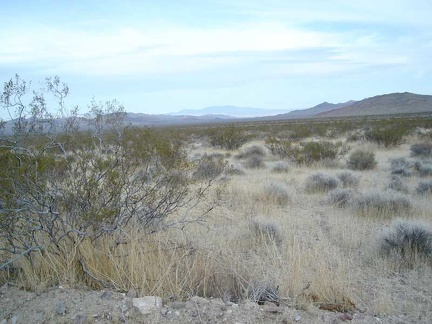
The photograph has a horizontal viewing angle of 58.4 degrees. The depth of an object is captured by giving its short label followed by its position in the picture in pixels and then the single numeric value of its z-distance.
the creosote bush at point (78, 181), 4.44
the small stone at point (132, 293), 3.81
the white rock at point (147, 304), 3.54
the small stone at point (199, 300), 3.71
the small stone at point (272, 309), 3.66
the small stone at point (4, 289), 3.93
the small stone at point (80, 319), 3.36
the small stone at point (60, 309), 3.51
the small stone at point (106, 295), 3.77
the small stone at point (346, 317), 3.62
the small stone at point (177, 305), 3.65
